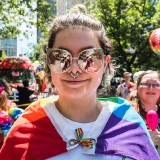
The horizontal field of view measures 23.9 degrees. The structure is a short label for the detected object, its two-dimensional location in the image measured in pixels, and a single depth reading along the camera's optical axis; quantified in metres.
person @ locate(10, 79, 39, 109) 9.67
